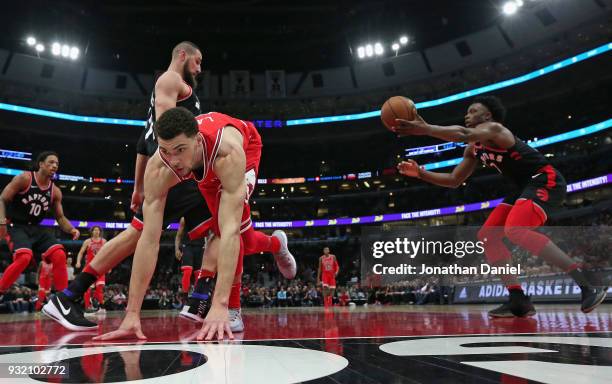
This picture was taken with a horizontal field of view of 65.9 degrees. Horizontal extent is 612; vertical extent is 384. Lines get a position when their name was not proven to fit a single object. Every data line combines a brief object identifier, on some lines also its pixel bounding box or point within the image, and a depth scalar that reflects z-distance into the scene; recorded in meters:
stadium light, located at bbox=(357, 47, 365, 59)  28.89
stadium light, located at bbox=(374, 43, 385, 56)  28.50
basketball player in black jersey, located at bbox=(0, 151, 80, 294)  4.80
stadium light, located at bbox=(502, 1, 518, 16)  23.81
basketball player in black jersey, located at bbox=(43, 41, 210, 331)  3.24
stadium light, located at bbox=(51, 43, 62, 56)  26.58
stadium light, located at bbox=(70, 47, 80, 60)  27.05
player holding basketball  3.79
